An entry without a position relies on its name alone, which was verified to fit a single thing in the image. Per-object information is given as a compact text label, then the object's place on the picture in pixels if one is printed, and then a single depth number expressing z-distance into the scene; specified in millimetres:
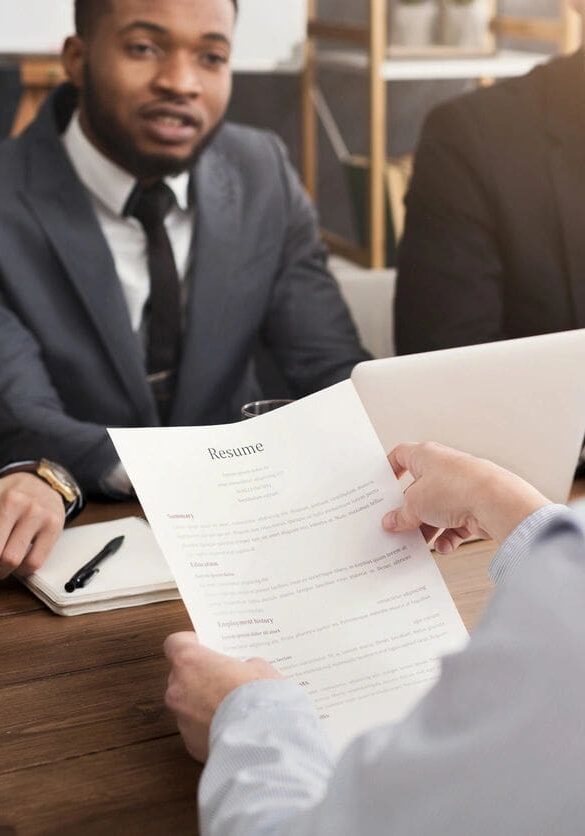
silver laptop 1205
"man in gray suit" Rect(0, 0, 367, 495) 2037
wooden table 879
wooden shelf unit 3201
